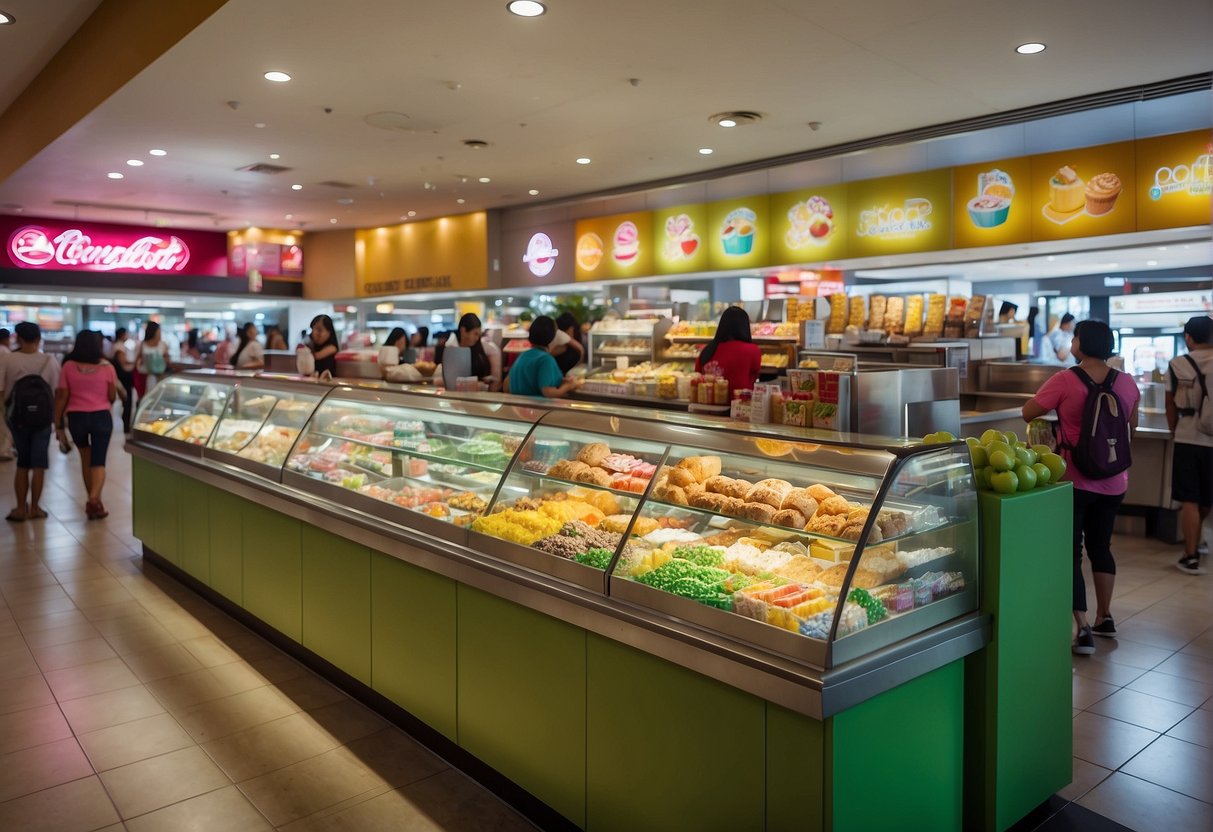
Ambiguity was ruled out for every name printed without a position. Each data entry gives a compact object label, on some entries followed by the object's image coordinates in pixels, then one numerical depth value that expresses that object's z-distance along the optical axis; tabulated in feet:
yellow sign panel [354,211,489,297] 40.19
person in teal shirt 17.90
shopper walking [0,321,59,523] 23.63
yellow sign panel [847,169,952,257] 25.54
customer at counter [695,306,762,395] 18.13
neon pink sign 41.96
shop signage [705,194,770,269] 30.17
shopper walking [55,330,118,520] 23.70
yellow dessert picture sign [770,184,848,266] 28.04
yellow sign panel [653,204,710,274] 32.07
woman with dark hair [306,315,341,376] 24.59
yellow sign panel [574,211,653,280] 34.01
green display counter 7.20
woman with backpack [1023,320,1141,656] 13.74
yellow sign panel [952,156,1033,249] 23.77
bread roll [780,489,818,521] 8.70
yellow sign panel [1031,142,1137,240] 21.80
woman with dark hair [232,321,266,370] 33.78
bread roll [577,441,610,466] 10.66
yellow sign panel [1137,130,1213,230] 20.51
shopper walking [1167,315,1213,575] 18.66
